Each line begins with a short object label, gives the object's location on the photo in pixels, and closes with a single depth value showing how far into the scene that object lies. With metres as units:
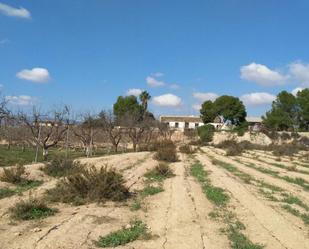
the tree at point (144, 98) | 59.24
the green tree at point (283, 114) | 46.04
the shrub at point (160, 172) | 12.52
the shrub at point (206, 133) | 44.17
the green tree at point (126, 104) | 54.68
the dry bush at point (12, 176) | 9.78
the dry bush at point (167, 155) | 19.30
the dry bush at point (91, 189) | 7.74
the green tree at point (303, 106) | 45.16
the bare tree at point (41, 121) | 20.86
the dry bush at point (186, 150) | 26.39
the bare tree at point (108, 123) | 29.53
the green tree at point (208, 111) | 56.43
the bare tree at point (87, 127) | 27.87
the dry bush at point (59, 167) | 11.62
